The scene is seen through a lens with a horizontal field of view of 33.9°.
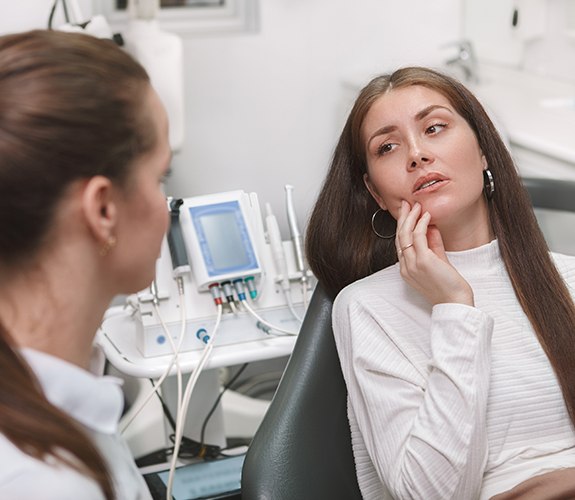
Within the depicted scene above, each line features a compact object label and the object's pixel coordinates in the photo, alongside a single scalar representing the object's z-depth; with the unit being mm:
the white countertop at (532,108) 2542
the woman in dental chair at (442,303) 1438
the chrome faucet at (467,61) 3297
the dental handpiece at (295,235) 1997
